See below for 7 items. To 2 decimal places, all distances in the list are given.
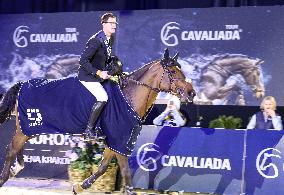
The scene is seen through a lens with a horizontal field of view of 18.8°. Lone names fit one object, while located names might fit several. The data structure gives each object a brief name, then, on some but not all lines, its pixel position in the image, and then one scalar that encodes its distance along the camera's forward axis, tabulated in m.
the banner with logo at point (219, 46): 14.41
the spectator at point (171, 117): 14.05
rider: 10.71
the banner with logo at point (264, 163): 11.37
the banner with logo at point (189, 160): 11.85
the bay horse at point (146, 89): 10.71
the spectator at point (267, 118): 12.73
